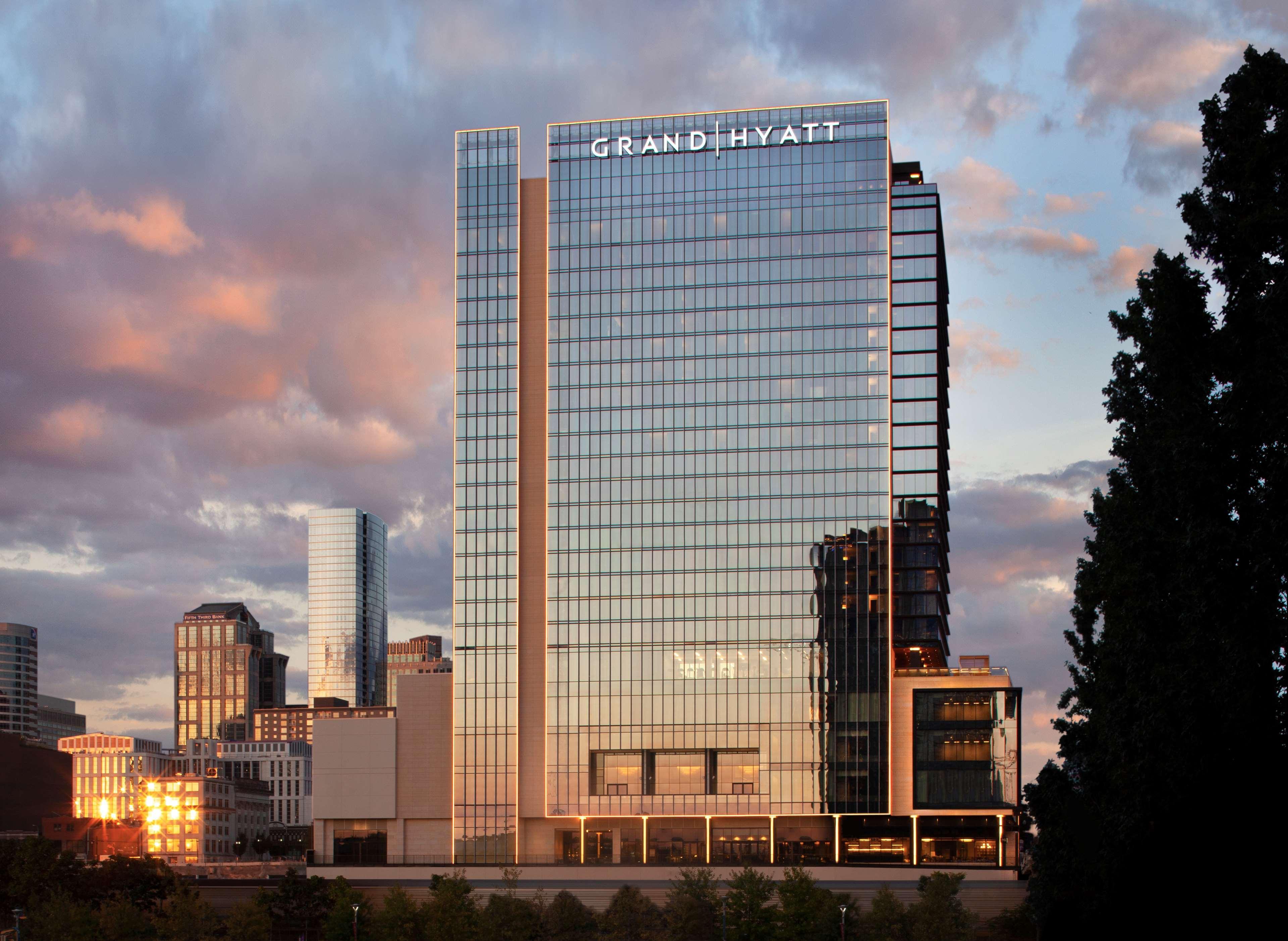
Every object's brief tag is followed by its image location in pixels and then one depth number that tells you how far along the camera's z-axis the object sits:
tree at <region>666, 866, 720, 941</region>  137.62
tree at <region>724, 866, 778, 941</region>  134.88
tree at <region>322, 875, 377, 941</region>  145.50
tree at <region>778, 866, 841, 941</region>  133.62
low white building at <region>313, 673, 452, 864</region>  184.88
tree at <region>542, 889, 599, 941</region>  142.88
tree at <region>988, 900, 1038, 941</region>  141.00
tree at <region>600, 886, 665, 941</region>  142.12
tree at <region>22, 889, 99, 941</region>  138.62
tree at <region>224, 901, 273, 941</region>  142.00
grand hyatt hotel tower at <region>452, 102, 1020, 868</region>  177.38
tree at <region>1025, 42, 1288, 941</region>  53.00
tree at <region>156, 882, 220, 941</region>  142.38
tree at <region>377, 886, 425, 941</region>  142.38
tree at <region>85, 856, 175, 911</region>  155.62
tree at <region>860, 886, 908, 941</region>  135.12
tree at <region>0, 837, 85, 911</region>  153.00
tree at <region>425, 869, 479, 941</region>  139.12
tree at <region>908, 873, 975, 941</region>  133.75
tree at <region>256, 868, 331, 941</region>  149.38
